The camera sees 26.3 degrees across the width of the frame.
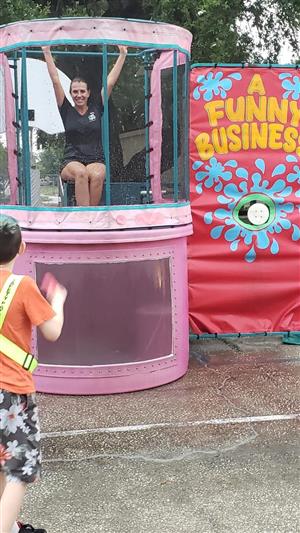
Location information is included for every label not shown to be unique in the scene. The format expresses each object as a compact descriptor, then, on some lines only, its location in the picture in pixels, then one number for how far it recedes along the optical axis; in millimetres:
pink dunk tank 4742
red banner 5773
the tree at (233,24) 12258
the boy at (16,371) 2633
